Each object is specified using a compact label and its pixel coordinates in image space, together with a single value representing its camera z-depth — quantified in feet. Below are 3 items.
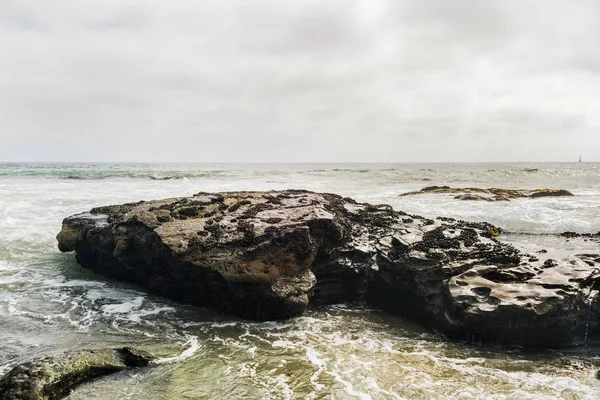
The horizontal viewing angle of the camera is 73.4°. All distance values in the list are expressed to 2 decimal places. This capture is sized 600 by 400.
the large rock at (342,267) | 20.81
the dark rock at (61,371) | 14.93
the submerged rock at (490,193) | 75.27
